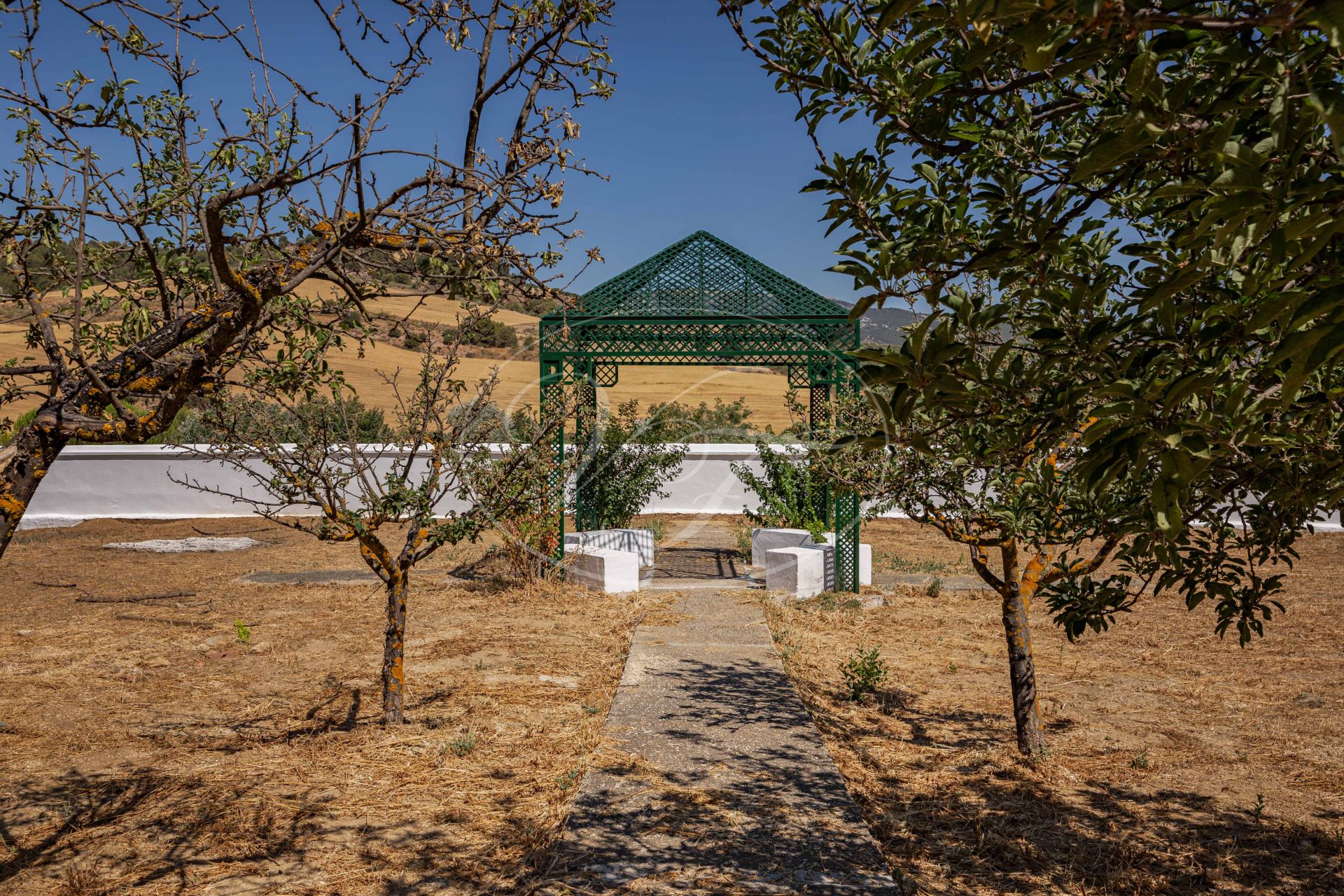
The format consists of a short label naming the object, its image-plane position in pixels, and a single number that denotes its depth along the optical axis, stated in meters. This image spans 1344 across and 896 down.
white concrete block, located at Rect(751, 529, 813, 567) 10.35
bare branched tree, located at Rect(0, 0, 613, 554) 2.58
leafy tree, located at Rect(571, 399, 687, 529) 11.51
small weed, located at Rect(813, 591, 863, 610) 9.00
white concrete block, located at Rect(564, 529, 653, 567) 10.44
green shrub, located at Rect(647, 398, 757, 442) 14.34
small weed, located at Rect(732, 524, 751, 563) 12.22
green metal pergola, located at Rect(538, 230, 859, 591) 9.45
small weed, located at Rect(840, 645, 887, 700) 6.23
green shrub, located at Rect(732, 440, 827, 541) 10.92
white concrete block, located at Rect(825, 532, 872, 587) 9.94
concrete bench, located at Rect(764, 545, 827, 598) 9.43
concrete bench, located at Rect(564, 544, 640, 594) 9.46
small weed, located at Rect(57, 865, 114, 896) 3.40
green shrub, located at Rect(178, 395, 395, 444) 5.32
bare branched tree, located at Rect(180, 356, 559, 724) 5.16
